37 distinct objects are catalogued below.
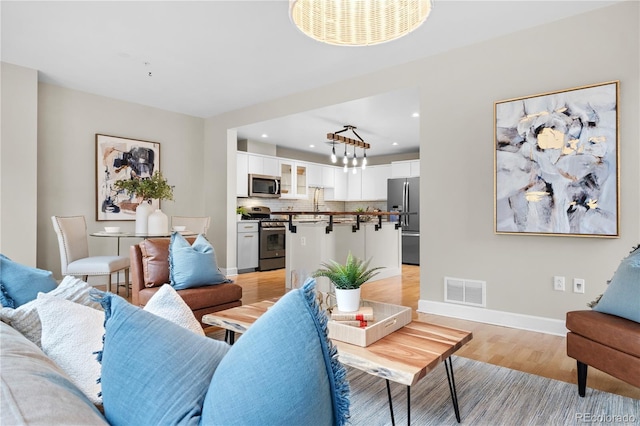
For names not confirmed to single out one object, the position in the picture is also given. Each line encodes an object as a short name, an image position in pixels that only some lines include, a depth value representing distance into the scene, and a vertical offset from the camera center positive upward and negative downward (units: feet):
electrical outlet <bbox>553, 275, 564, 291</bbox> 9.96 -1.89
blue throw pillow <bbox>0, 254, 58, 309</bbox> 4.35 -0.88
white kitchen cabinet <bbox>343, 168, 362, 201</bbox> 28.19 +2.13
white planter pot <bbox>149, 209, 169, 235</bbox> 13.50 -0.39
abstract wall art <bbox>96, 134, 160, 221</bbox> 16.26 +2.00
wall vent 11.26 -2.46
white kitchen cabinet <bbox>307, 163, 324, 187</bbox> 26.03 +2.73
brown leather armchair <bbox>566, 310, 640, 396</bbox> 5.66 -2.18
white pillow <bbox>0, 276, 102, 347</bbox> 3.19 -0.95
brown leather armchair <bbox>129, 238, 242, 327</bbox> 9.32 -1.75
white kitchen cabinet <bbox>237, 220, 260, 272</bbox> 20.16 -1.81
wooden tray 5.67 -1.87
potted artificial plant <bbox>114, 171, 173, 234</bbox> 13.06 +0.36
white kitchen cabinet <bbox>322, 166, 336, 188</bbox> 27.12 +2.74
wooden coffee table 4.89 -2.05
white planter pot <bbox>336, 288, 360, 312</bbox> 6.44 -1.52
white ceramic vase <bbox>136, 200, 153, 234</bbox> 13.62 -0.20
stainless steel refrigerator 23.66 +0.22
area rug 5.92 -3.33
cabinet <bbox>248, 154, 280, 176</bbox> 22.04 +2.99
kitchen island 16.63 -1.42
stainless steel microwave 21.99 +1.67
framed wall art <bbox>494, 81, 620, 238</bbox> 9.20 +1.36
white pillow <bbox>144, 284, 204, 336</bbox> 3.32 -0.88
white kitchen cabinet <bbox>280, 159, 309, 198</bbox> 24.44 +2.31
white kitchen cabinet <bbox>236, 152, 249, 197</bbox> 21.29 +2.22
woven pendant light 6.97 +3.80
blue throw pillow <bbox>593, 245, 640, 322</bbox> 6.12 -1.36
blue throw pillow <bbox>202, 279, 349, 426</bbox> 1.99 -0.93
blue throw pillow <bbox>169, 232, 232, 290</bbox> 9.36 -1.34
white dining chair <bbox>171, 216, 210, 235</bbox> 16.60 -0.47
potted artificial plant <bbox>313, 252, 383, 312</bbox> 6.37 -1.19
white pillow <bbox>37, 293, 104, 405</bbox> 2.92 -1.06
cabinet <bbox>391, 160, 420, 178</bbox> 24.29 +3.04
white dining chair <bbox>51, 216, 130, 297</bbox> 12.75 -1.65
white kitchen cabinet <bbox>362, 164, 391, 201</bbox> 26.63 +2.33
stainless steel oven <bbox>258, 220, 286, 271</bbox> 21.22 -1.92
